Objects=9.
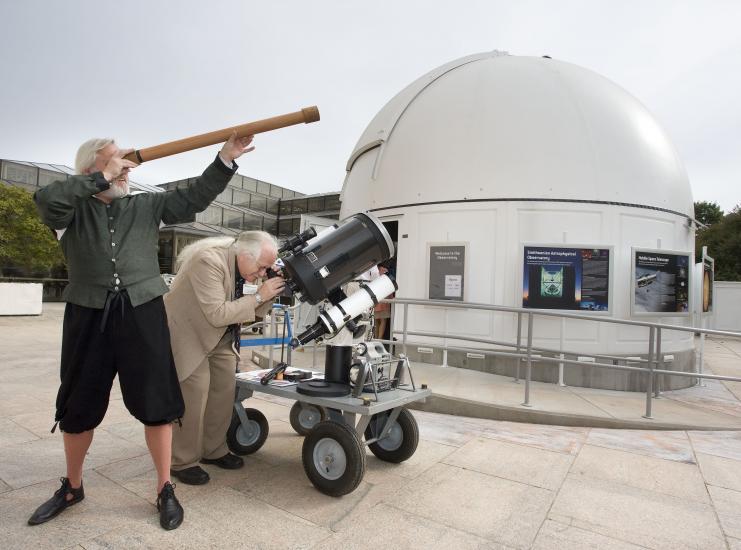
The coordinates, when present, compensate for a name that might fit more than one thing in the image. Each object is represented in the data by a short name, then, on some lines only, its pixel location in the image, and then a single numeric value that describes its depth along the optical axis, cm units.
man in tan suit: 274
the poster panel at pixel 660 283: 779
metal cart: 264
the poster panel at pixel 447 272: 787
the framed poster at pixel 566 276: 751
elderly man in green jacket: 221
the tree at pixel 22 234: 1822
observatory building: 754
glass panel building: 2222
